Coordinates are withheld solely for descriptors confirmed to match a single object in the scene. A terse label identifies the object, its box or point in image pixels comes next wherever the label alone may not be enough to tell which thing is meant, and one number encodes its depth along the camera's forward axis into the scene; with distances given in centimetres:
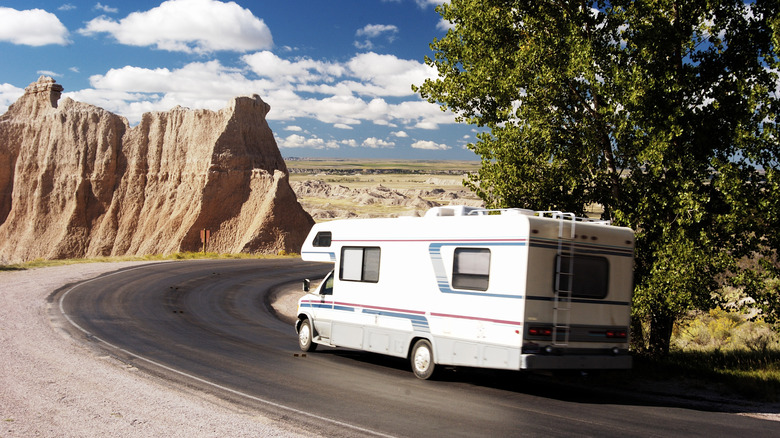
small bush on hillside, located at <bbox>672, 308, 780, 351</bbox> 1512
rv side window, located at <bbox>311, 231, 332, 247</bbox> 1424
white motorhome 995
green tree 1168
